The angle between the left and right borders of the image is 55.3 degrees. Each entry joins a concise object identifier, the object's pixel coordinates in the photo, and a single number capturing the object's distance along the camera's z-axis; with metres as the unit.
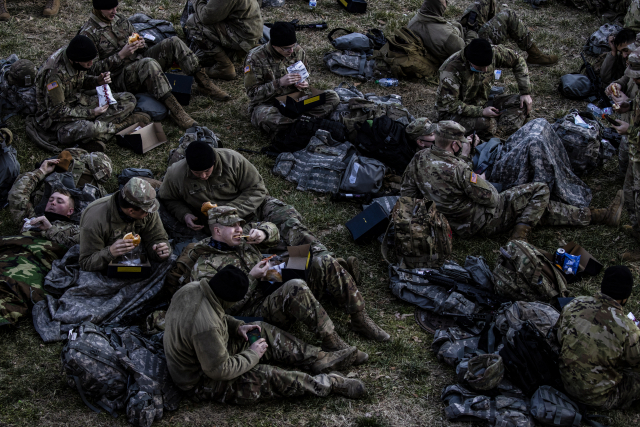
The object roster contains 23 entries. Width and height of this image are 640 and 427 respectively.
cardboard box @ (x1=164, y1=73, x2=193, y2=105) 9.88
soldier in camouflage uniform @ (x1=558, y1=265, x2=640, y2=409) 5.32
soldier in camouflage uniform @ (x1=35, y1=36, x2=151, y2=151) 8.74
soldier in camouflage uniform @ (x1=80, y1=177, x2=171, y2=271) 6.39
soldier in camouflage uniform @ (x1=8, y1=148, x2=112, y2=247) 7.23
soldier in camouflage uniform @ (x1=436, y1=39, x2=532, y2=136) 9.35
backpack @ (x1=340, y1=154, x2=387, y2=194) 8.52
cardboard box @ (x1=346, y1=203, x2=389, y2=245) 7.68
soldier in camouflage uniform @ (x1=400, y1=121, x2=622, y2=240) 7.52
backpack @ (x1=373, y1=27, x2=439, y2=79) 11.06
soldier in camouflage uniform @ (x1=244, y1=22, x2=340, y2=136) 9.41
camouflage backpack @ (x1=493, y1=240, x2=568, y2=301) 6.62
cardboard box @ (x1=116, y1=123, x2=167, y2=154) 9.18
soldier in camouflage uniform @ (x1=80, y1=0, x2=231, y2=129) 9.48
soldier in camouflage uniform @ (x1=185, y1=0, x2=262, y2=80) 10.63
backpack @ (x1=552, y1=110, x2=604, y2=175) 8.73
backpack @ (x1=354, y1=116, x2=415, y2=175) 8.87
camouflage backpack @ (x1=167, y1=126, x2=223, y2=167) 8.34
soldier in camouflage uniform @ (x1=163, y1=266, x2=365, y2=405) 5.06
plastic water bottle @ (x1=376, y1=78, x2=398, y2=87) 11.09
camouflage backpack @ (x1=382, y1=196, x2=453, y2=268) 7.23
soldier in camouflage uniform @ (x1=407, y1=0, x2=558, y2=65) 10.94
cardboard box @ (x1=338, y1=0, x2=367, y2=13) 12.86
